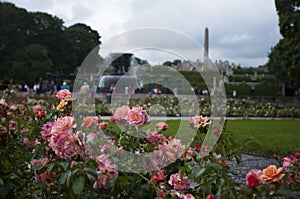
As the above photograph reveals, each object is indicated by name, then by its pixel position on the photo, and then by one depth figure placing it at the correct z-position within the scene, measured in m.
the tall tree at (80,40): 58.91
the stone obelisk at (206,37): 39.12
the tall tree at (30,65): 40.75
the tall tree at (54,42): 48.00
